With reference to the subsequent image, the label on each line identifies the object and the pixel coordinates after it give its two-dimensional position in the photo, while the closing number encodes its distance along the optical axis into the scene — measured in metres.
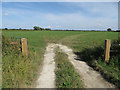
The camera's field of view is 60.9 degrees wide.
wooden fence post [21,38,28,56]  5.90
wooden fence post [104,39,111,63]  5.65
